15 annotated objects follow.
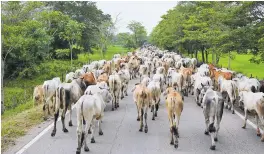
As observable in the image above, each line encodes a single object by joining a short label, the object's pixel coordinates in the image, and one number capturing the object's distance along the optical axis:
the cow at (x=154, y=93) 13.19
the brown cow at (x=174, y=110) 10.11
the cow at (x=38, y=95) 15.10
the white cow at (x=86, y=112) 9.19
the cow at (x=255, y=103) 10.93
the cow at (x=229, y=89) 14.75
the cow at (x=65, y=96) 11.34
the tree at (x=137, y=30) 113.94
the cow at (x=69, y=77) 19.16
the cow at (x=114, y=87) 15.54
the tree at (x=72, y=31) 32.29
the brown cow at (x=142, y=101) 11.59
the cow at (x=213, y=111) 9.94
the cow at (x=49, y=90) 12.46
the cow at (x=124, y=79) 18.64
